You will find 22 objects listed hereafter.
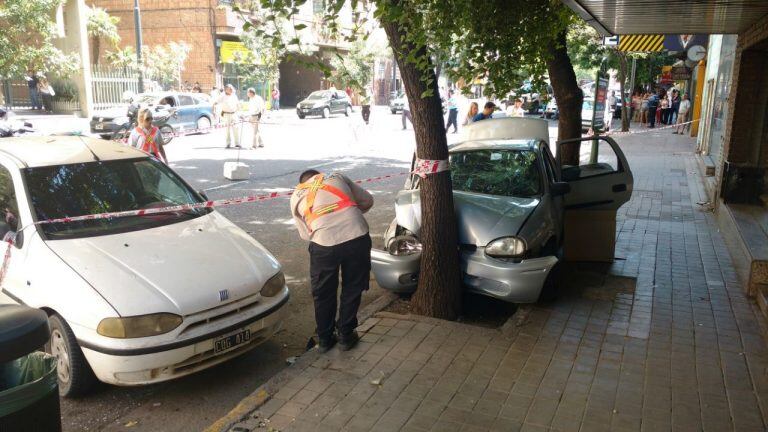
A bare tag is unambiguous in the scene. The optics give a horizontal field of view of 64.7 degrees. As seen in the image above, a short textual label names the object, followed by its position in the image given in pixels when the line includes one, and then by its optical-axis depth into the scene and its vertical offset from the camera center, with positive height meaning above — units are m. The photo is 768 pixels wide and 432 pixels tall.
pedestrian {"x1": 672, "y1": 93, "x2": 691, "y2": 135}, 24.71 -0.31
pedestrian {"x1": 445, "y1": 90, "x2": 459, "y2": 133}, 23.22 -0.38
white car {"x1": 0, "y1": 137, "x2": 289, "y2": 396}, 3.92 -1.22
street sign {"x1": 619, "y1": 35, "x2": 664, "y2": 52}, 17.55 +1.77
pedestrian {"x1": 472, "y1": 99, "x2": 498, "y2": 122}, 12.70 -0.19
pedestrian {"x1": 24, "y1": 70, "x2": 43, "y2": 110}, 28.50 +0.13
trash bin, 2.27 -1.10
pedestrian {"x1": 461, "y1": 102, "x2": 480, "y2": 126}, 14.80 -0.22
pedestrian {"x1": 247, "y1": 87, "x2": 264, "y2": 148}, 18.00 -0.40
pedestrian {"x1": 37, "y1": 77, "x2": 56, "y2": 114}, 28.30 +0.05
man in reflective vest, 4.48 -1.05
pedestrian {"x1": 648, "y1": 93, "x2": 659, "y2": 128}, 31.23 -0.21
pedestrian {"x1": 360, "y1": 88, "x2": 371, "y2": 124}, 22.82 -0.44
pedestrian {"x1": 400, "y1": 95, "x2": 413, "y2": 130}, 24.75 -0.59
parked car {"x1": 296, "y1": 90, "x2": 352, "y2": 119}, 34.31 -0.27
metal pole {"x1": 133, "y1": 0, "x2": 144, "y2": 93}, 25.60 +1.91
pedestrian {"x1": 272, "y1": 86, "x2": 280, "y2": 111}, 39.03 +0.04
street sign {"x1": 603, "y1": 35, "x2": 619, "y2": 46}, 15.59 +1.63
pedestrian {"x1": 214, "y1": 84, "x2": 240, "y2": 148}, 18.19 -0.42
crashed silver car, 5.23 -1.05
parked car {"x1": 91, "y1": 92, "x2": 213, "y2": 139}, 20.33 -0.57
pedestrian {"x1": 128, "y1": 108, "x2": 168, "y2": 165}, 8.97 -0.56
